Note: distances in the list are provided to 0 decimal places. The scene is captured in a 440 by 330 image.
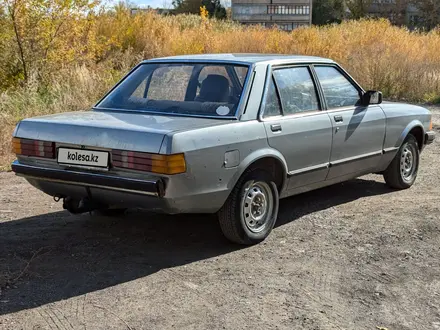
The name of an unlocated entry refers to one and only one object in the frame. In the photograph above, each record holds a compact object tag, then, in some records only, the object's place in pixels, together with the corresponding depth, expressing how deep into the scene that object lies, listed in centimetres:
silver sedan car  461
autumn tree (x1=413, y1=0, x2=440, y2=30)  4838
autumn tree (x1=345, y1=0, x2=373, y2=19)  4803
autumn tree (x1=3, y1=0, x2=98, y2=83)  1217
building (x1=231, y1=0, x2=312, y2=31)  4538
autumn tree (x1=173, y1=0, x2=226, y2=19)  5725
